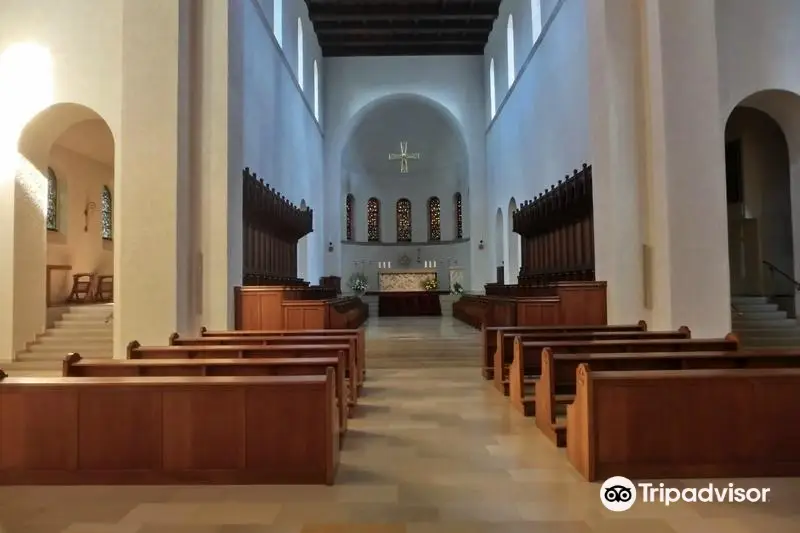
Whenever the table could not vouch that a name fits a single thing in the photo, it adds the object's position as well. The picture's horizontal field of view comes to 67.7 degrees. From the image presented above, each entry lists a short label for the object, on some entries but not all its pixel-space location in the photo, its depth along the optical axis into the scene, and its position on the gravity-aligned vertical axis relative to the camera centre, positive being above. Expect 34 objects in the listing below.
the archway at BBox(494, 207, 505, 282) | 22.59 +1.77
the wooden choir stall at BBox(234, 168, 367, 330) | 10.05 +0.30
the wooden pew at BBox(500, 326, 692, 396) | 6.41 -0.57
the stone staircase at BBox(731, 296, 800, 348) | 9.62 -0.68
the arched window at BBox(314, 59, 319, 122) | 22.64 +7.63
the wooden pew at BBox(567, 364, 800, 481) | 4.03 -0.94
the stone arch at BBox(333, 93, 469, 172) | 24.23 +7.18
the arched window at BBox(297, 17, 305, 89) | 19.14 +7.69
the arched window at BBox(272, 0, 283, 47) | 15.79 +7.30
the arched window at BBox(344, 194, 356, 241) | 27.00 +3.44
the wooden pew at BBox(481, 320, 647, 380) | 7.30 -0.62
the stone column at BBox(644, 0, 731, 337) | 8.12 +1.51
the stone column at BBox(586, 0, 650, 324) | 9.05 +2.06
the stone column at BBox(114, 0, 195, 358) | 8.28 +1.60
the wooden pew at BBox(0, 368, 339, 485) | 4.04 -0.94
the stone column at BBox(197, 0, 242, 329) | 9.53 +2.06
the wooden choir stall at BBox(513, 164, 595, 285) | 11.94 +1.31
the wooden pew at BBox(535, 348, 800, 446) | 4.90 -0.64
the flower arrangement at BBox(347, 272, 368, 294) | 24.70 +0.34
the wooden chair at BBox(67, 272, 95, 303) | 13.37 +0.14
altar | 24.39 +0.47
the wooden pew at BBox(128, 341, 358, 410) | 5.81 -0.60
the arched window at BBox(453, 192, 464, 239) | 27.16 +3.07
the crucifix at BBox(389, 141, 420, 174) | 25.31 +5.67
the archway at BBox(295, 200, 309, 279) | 19.85 +1.16
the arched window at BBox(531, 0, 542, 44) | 16.14 +7.38
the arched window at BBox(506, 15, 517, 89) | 19.52 +7.89
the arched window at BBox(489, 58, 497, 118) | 22.77 +7.38
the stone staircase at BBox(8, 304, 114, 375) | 9.98 -0.82
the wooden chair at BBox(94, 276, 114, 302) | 14.49 +0.12
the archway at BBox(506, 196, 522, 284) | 20.45 +1.25
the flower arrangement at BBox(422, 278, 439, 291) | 23.89 +0.21
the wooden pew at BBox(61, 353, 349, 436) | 4.88 -0.63
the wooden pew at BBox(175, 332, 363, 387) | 6.78 -0.56
